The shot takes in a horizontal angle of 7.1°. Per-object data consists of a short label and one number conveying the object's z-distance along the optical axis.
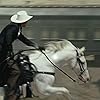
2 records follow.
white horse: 13.27
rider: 12.46
